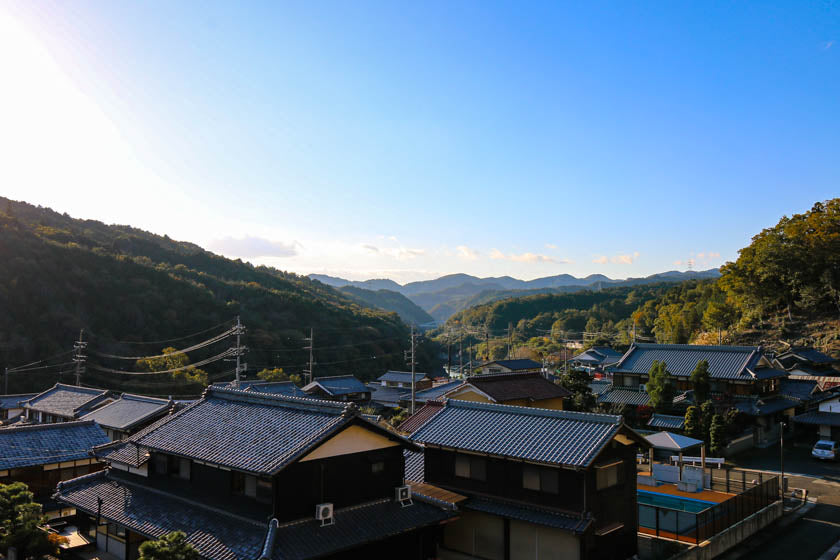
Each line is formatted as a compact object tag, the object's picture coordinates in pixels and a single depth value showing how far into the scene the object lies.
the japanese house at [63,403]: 37.27
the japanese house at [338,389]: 53.12
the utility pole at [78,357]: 47.20
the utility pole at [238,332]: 37.36
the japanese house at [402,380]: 63.00
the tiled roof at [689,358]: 36.69
